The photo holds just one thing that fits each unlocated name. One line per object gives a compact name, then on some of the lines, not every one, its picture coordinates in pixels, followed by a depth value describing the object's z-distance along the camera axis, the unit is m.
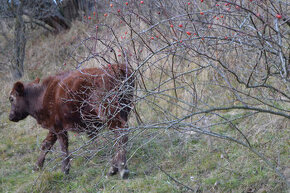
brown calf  11.43
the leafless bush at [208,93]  10.39
